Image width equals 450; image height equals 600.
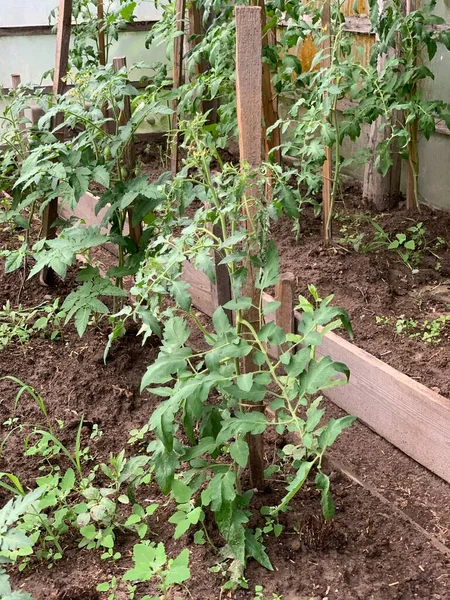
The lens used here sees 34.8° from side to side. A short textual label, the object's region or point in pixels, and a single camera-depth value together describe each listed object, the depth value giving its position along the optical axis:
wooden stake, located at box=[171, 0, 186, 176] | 5.17
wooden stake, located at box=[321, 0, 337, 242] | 4.13
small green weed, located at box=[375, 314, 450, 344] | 3.44
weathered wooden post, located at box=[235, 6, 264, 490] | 2.01
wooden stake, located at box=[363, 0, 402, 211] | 4.74
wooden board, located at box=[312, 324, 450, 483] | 2.73
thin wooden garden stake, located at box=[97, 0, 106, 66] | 5.78
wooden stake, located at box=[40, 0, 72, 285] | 3.86
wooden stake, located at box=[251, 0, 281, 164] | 4.21
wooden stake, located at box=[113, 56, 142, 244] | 3.30
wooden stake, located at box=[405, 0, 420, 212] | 4.23
